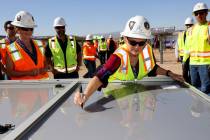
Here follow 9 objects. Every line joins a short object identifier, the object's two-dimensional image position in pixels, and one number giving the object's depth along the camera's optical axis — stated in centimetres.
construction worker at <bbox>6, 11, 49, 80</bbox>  220
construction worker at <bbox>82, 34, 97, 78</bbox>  690
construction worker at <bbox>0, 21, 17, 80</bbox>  329
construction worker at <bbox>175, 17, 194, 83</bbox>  360
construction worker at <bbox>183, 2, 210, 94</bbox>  308
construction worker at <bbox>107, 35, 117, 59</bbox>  1056
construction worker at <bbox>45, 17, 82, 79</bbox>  309
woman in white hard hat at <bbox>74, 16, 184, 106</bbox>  142
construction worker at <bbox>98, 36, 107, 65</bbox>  1063
